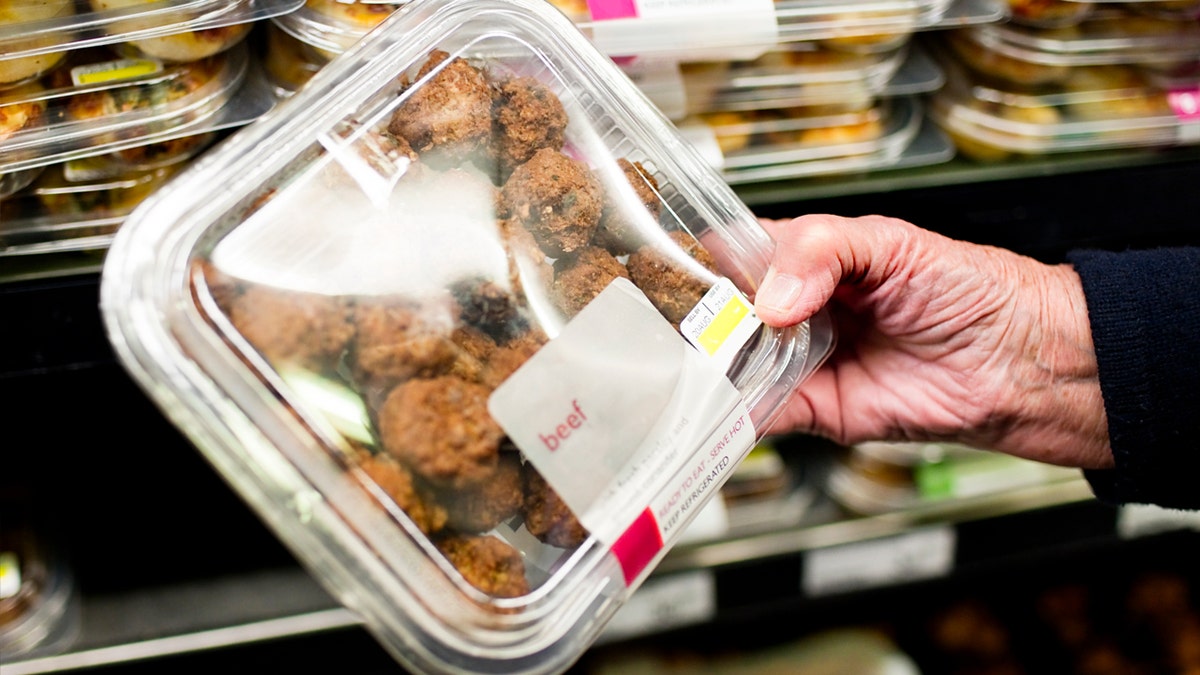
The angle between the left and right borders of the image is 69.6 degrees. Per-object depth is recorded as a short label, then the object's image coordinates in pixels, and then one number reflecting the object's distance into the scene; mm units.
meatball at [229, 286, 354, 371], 625
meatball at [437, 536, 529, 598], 650
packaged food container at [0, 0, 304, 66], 785
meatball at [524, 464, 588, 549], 673
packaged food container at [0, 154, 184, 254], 862
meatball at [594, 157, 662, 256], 785
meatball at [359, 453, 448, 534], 625
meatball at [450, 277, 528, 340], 693
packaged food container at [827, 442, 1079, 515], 1458
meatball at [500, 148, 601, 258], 741
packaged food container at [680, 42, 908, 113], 1070
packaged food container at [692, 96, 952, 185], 1073
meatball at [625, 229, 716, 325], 753
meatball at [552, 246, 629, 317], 719
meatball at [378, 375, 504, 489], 630
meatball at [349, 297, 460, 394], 645
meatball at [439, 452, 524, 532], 656
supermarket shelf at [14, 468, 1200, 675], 1136
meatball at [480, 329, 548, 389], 663
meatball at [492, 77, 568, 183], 772
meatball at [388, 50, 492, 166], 738
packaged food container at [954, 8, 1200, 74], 1112
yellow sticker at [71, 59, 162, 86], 842
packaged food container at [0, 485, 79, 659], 1100
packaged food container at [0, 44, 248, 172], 813
